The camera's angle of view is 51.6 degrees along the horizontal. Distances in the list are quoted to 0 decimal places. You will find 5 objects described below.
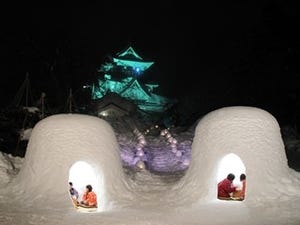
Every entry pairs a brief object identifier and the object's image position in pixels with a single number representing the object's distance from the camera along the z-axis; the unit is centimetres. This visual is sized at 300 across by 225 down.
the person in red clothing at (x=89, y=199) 683
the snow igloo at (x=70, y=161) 722
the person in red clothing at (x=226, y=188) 709
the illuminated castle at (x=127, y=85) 2949
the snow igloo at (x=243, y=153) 722
